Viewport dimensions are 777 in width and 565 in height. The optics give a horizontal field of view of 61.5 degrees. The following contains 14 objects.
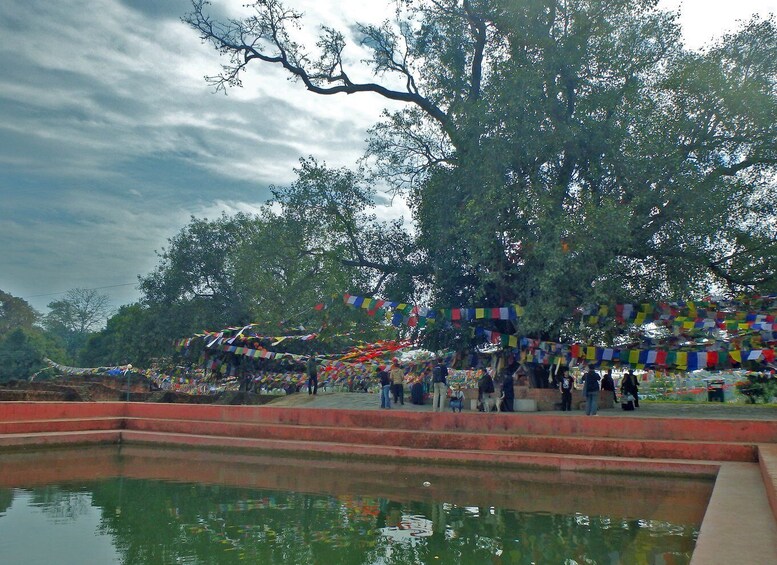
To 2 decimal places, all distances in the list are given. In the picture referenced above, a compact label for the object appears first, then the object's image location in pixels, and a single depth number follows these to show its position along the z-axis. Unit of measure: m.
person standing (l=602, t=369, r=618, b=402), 19.78
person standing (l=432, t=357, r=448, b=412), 17.70
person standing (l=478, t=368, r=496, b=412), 17.30
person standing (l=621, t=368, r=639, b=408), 17.86
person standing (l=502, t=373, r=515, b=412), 17.38
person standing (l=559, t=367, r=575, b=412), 18.09
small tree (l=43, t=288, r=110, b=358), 84.31
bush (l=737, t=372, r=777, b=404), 23.45
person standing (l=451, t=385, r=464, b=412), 18.44
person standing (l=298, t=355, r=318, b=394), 21.92
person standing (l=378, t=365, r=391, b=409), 17.88
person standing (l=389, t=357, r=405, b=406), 19.01
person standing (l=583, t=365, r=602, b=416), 15.57
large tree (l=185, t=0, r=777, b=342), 16.34
